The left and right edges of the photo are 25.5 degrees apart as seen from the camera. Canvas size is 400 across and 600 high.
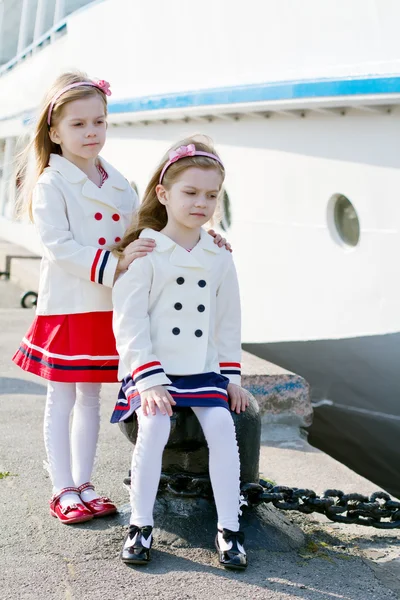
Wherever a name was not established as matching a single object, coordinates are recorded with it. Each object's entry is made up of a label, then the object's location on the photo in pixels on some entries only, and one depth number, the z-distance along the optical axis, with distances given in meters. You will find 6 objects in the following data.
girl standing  2.95
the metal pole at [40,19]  13.76
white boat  5.09
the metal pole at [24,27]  15.15
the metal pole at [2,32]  17.50
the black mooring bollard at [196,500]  2.76
